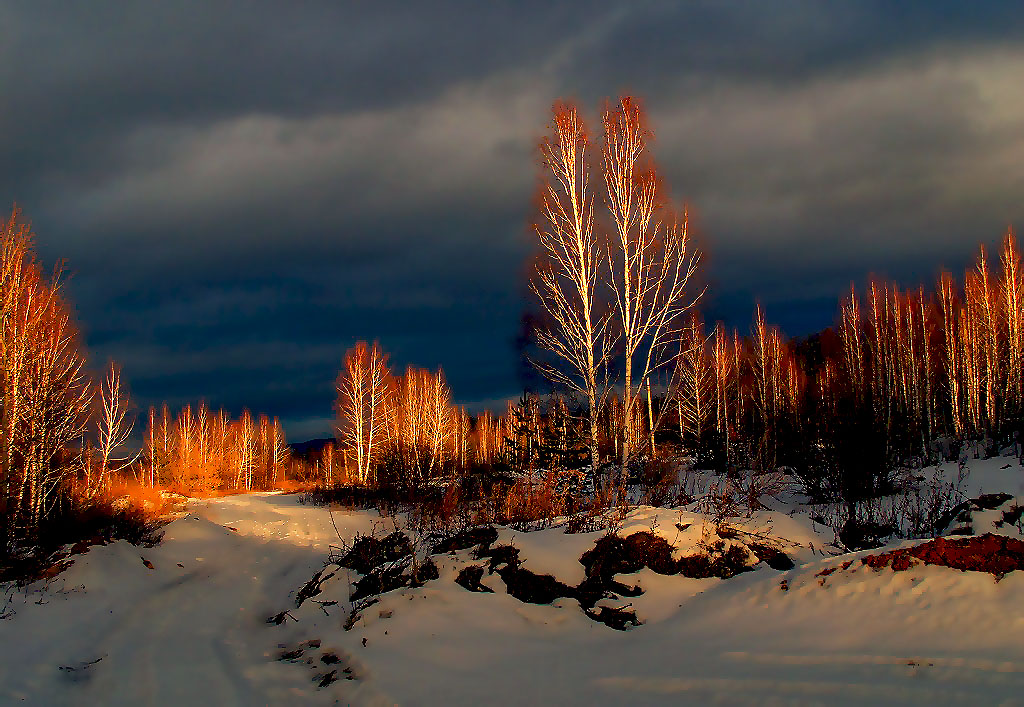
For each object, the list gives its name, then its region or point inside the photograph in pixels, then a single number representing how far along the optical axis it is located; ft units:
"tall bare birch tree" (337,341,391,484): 126.72
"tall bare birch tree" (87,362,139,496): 56.77
